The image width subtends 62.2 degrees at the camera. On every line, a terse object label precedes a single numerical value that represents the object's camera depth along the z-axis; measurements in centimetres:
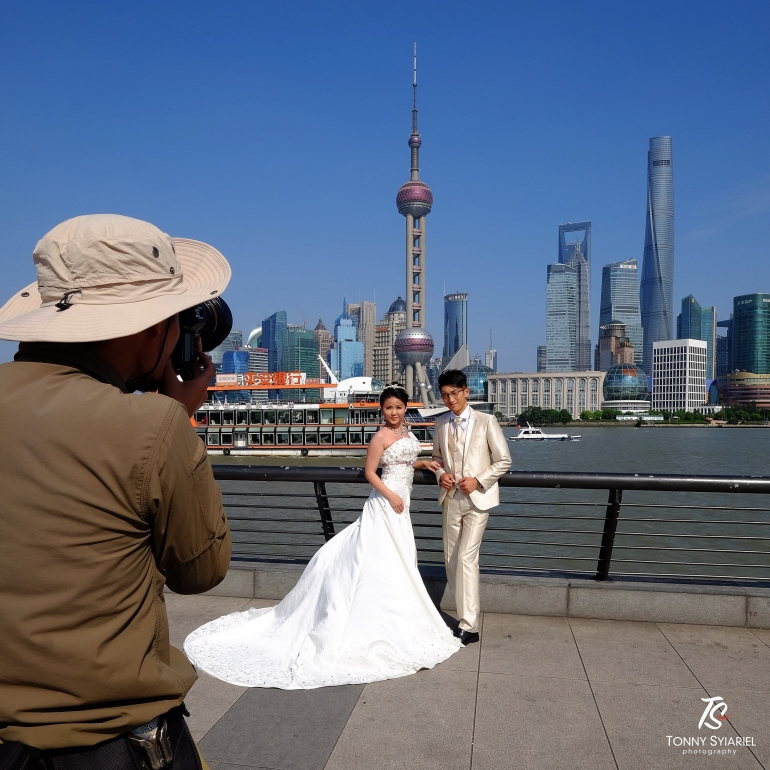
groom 407
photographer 104
